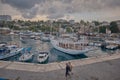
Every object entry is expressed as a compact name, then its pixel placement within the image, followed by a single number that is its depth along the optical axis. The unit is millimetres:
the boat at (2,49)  17859
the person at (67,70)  5950
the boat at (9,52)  15779
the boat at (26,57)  14990
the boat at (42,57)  14521
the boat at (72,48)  18401
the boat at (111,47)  25550
